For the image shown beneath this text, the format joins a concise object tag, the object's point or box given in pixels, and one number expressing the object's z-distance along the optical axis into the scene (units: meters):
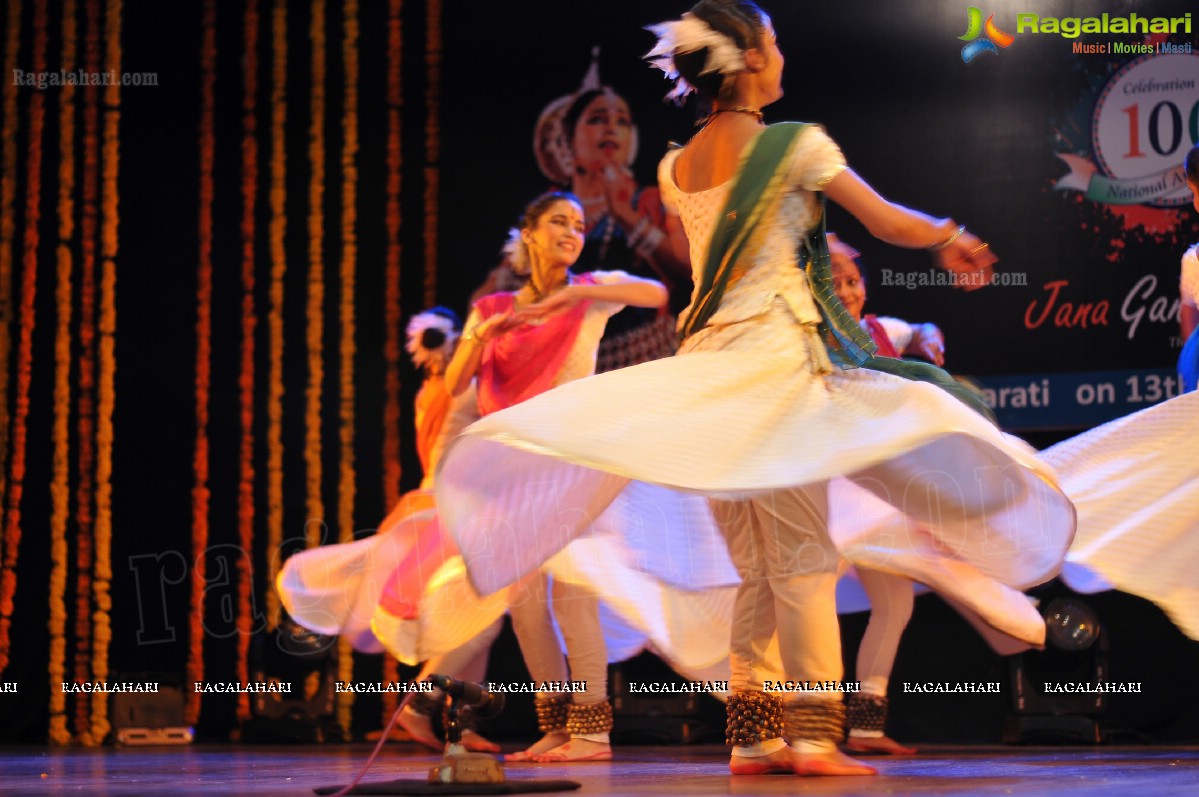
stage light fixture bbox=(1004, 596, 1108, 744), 4.73
